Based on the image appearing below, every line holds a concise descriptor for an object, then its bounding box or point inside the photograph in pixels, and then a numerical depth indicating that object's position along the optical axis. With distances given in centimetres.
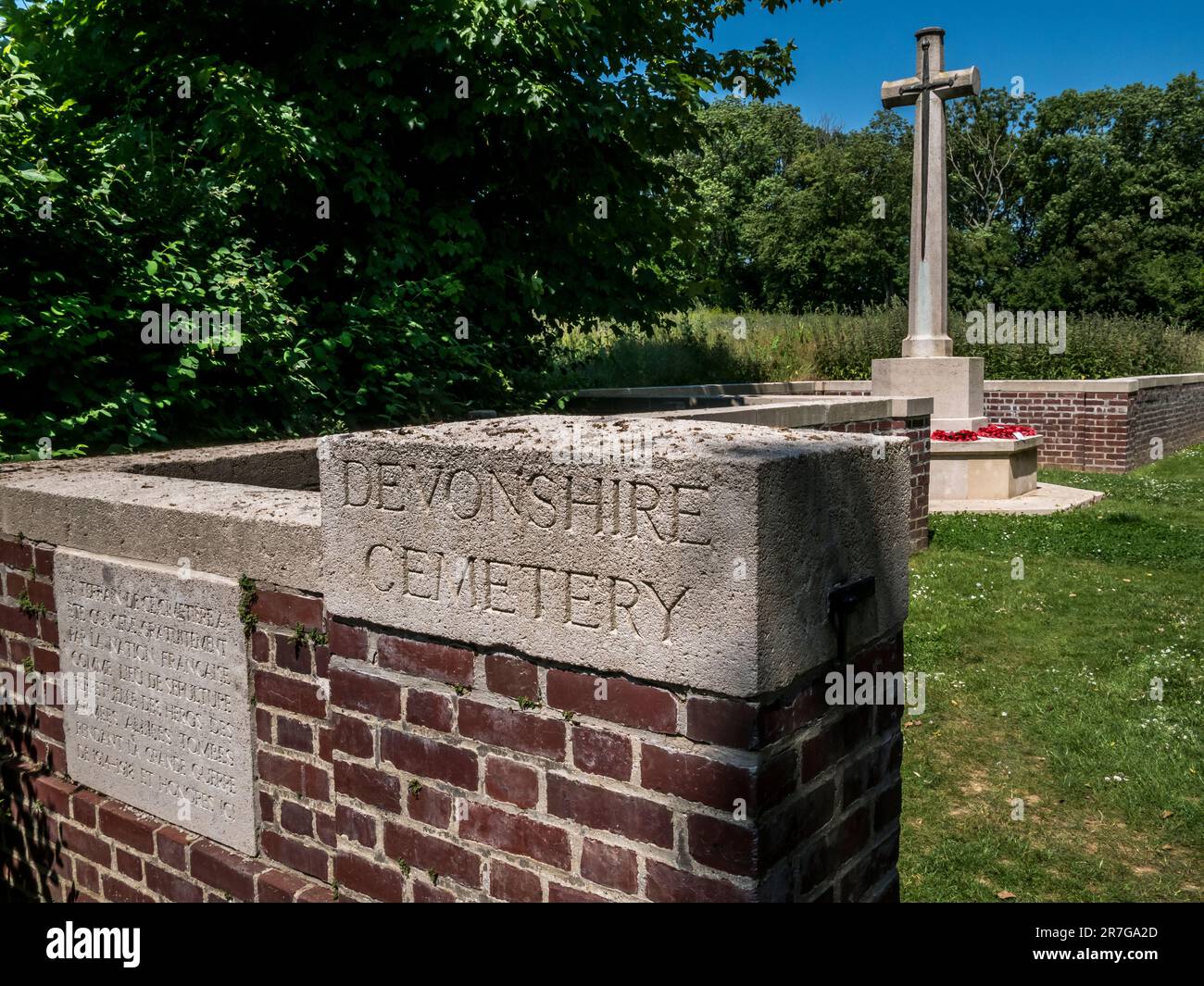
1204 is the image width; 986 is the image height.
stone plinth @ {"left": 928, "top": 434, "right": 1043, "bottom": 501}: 1066
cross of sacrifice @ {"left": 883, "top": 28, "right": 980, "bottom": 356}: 1234
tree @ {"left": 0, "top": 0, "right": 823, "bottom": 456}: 455
